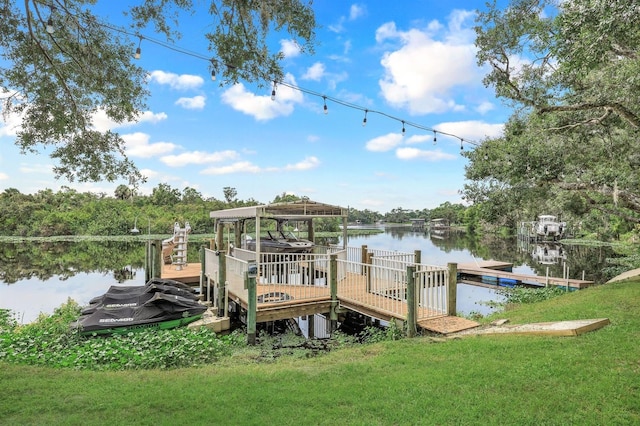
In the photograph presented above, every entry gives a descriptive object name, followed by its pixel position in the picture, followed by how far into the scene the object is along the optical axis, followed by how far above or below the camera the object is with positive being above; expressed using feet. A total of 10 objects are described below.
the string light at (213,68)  16.96 +7.11
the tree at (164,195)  169.99 +11.54
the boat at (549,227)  144.87 -2.77
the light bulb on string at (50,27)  14.01 +7.42
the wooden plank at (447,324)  20.12 -5.93
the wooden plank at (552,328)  17.12 -5.26
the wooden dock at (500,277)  45.32 -8.16
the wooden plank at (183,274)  46.56 -7.04
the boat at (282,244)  36.45 -2.43
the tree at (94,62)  16.10 +7.55
